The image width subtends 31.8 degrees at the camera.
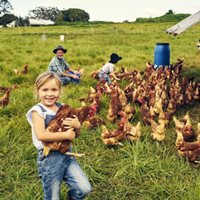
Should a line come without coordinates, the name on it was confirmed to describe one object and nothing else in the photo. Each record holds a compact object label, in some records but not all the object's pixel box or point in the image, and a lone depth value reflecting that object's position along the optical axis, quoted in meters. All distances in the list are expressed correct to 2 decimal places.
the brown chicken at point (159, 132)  4.07
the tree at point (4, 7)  80.59
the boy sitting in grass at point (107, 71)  7.19
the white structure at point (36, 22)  63.88
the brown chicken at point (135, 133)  4.05
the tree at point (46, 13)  84.90
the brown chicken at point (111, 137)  4.03
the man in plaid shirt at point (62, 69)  7.16
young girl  2.43
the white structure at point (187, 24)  5.84
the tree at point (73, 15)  69.54
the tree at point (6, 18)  67.75
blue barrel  8.92
